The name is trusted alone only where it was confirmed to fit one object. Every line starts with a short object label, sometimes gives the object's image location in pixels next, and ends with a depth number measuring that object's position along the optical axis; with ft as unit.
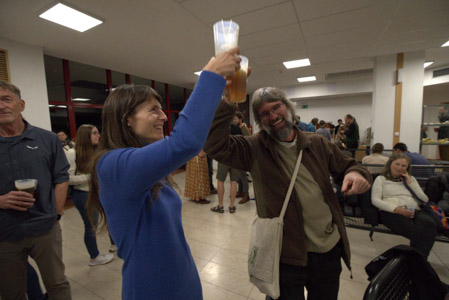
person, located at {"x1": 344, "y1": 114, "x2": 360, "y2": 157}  18.67
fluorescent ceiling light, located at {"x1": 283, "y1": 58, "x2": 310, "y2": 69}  17.41
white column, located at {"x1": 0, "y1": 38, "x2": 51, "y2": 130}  11.68
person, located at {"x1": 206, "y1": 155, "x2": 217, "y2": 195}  15.48
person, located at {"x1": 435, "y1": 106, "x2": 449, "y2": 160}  13.98
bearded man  3.49
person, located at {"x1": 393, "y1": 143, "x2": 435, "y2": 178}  8.98
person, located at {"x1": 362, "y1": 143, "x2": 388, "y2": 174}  10.47
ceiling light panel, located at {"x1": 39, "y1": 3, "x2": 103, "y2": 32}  8.72
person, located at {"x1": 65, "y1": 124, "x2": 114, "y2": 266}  7.26
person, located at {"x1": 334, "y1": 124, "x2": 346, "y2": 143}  20.23
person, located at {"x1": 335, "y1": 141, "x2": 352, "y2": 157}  13.65
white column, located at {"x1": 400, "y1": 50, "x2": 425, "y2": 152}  15.80
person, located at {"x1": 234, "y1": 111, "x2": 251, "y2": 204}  12.82
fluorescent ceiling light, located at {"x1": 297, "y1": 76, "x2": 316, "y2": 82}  23.65
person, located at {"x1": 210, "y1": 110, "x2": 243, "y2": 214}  11.97
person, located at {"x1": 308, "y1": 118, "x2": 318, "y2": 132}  10.69
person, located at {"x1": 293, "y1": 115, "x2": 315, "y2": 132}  9.48
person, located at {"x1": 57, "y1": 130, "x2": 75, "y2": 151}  13.96
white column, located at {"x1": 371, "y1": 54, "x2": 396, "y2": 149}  16.58
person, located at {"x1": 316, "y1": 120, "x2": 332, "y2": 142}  14.21
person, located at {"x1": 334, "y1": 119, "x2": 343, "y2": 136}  26.10
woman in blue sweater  1.75
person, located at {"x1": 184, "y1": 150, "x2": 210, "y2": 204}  13.92
